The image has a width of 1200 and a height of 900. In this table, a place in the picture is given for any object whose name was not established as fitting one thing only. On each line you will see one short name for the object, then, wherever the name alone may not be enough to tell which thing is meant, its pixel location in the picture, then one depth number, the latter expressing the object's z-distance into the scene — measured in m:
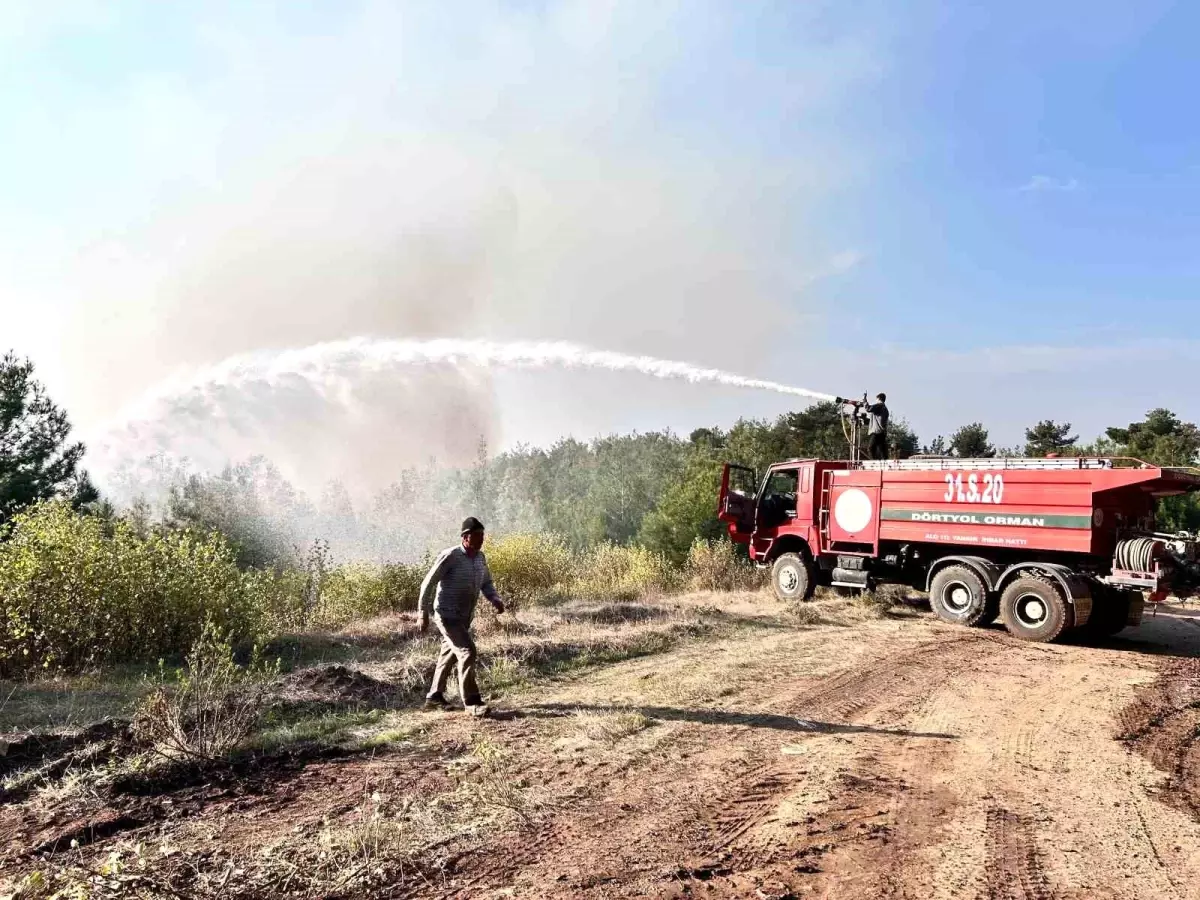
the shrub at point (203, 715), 5.60
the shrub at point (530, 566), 15.59
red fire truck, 10.97
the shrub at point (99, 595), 8.50
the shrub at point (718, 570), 17.97
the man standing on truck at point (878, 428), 14.85
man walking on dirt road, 7.04
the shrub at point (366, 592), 13.09
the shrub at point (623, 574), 15.74
